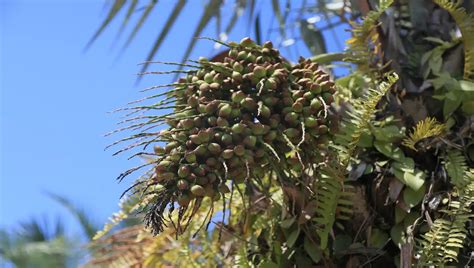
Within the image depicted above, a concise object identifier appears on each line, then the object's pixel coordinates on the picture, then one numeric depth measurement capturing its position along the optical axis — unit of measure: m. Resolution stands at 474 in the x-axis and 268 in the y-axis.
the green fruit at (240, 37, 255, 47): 2.02
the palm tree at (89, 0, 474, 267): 1.92
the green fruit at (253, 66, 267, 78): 1.94
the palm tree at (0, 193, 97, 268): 6.69
